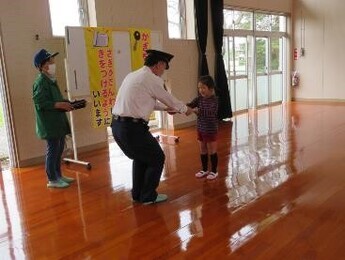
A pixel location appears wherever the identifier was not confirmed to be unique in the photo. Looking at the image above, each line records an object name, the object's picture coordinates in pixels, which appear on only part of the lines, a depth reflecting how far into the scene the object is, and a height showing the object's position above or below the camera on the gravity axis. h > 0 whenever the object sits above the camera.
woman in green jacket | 3.49 -0.30
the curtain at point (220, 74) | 7.28 -0.16
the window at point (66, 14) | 5.09 +0.85
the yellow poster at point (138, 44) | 5.27 +0.37
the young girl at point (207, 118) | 3.54 -0.50
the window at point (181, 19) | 6.95 +0.90
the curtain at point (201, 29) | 6.91 +0.70
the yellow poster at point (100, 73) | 4.77 +0.00
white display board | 4.53 +0.18
